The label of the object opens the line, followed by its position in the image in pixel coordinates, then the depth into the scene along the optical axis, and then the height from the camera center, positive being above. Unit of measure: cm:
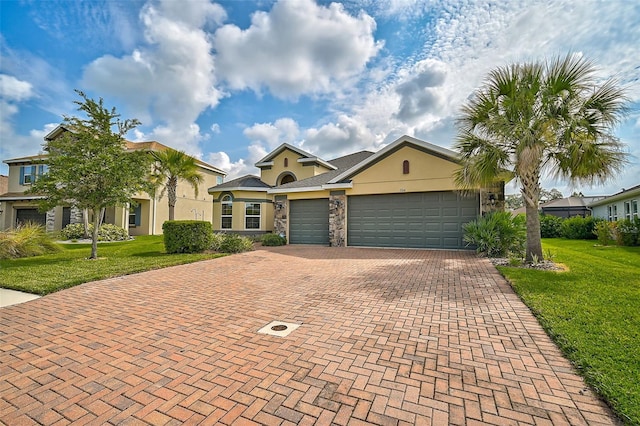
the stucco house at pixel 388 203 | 1317 +104
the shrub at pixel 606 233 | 1555 -39
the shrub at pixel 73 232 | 1917 -60
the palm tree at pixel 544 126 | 833 +286
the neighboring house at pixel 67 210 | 2242 +108
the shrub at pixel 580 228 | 1972 -18
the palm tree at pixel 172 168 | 1714 +319
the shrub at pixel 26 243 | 1135 -81
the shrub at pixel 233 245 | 1304 -94
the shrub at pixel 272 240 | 1577 -86
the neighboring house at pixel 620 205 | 1759 +141
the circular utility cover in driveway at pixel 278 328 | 409 -149
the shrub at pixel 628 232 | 1481 -33
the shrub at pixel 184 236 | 1248 -54
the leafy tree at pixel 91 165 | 1029 +203
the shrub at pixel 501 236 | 1069 -39
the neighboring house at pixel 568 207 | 3152 +195
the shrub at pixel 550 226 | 2206 -7
